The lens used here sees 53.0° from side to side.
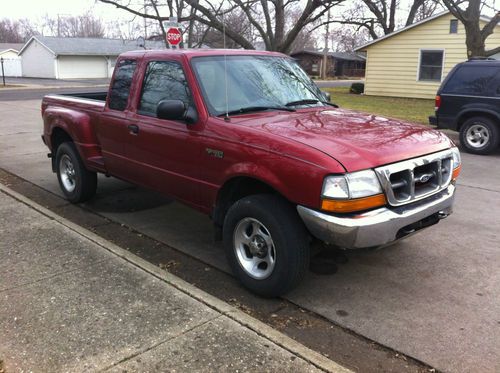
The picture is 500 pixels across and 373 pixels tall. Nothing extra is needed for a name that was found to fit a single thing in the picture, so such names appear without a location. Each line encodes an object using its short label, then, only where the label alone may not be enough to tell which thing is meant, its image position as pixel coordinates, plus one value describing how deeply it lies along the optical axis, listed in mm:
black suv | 9555
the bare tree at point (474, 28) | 14523
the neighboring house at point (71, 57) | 48531
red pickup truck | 3340
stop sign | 14703
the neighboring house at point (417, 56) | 21188
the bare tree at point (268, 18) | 16406
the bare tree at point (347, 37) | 43894
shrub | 26328
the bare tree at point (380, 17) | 33041
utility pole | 53050
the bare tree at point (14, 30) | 108375
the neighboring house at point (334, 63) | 62125
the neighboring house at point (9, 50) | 62000
